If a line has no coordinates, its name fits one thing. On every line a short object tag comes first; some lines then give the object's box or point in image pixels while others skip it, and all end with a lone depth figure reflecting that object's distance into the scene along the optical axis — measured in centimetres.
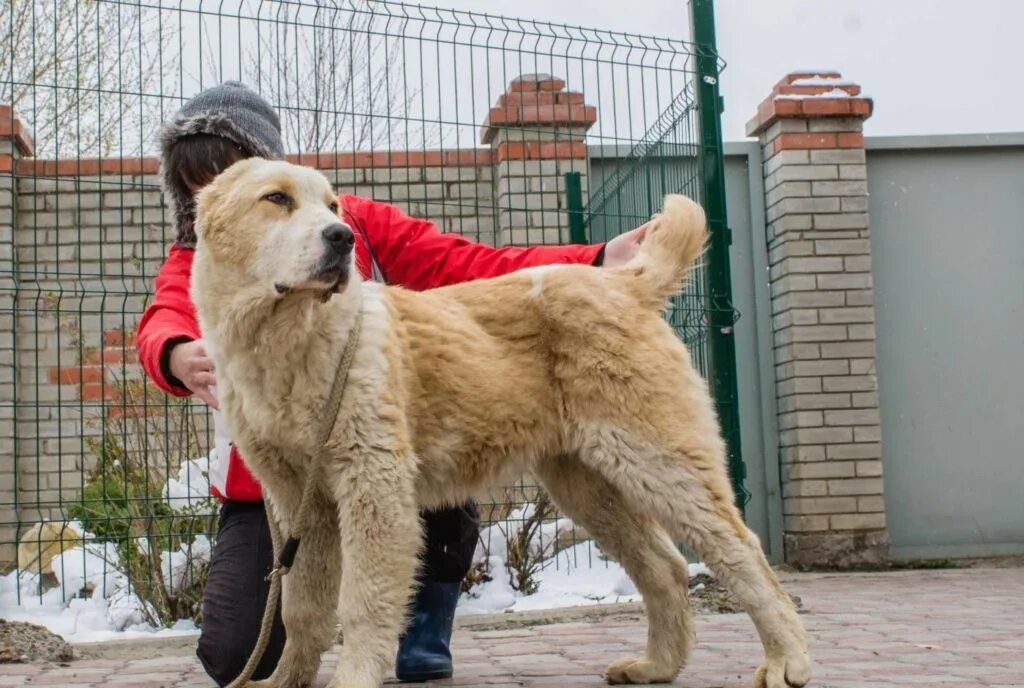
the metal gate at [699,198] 696
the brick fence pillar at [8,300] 698
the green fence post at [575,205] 722
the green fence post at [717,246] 695
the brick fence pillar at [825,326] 777
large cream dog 317
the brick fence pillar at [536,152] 717
